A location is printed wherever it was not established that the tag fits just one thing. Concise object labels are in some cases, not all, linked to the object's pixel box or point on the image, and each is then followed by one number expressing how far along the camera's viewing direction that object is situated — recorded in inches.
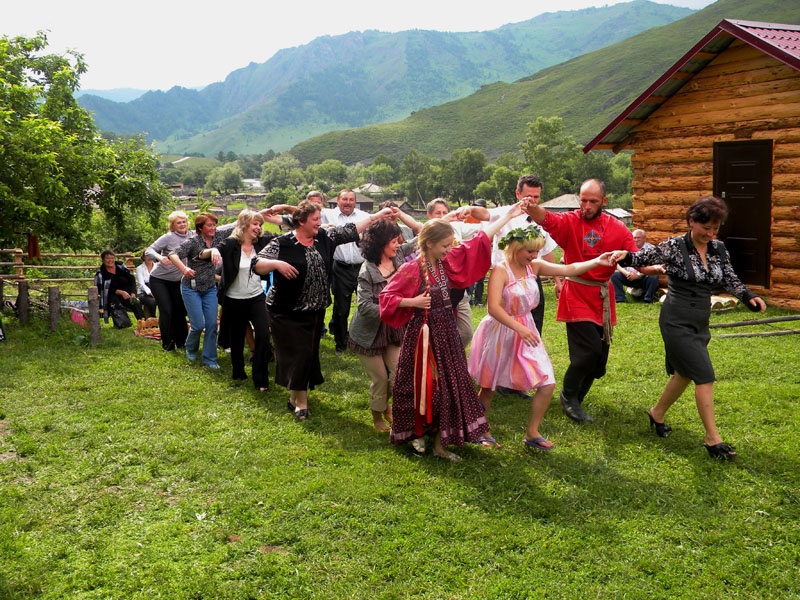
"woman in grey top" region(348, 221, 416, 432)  230.8
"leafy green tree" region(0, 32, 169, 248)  455.8
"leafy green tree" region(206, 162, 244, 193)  7119.1
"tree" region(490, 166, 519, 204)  4402.1
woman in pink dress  214.5
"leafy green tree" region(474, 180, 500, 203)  4623.5
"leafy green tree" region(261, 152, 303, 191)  6725.9
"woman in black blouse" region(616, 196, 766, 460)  205.2
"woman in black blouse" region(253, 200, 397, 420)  254.4
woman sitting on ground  500.1
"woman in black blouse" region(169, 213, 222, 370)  345.1
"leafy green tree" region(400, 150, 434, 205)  5718.5
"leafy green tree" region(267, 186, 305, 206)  5512.8
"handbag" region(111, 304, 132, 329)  493.0
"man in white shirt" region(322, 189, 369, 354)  359.9
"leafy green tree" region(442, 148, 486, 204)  5113.2
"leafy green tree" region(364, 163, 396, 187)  6087.6
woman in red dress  206.5
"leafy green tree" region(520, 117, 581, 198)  3853.3
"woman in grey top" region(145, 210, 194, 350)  378.0
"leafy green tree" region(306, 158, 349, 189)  6481.3
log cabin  438.0
